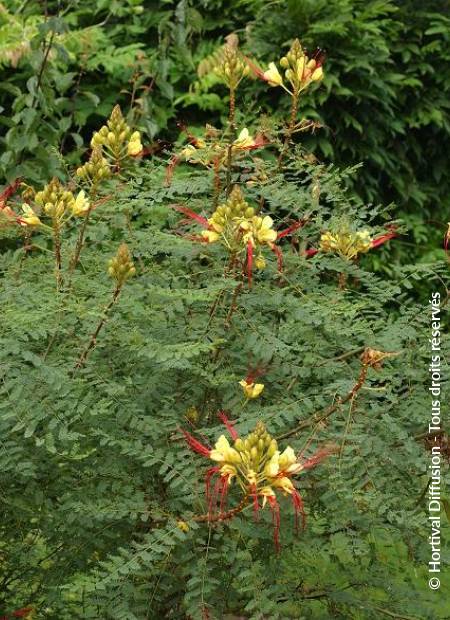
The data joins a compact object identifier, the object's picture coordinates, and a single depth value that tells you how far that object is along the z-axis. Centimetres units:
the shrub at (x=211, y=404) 216
